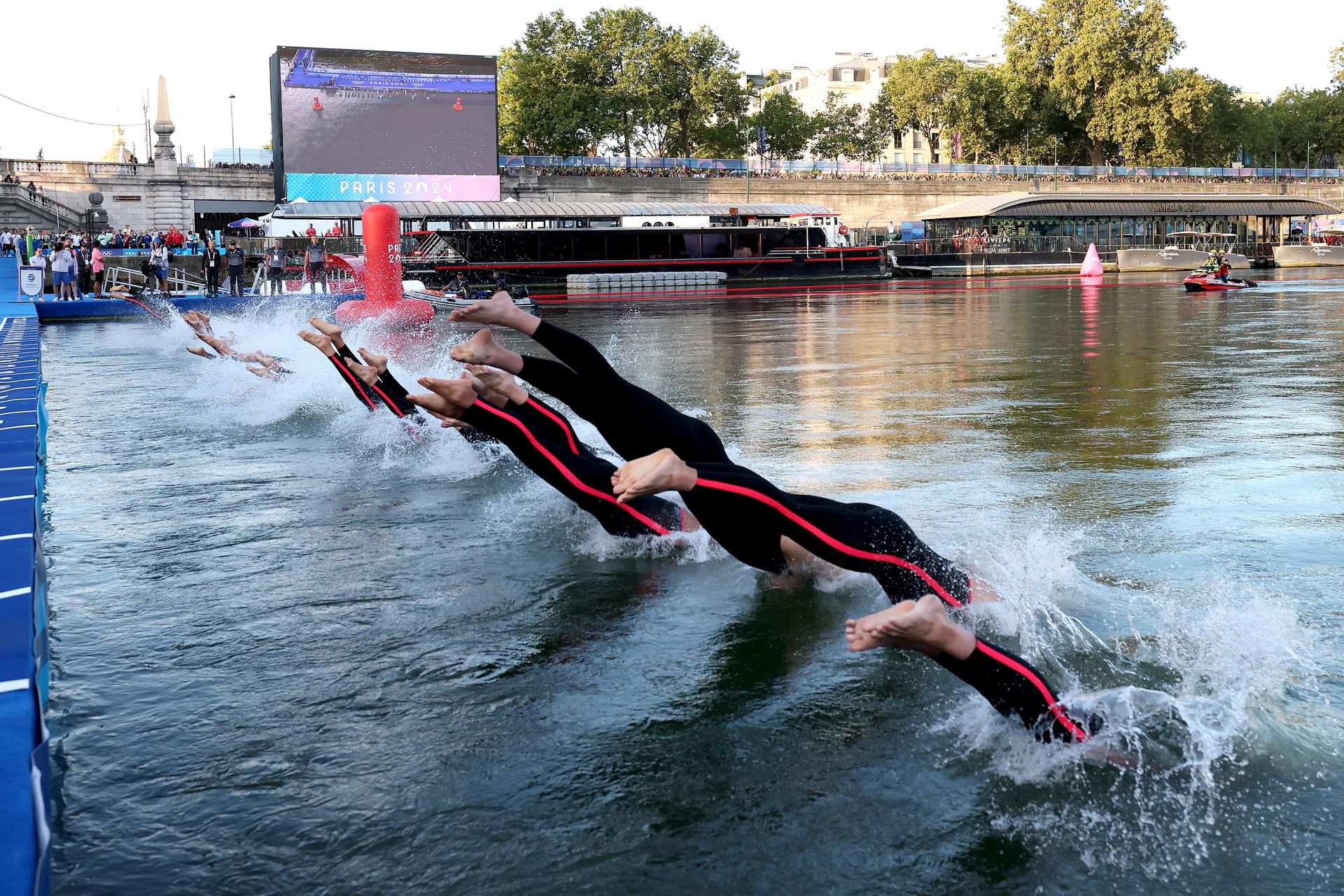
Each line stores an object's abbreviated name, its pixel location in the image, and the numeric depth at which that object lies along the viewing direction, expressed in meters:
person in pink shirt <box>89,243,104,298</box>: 29.72
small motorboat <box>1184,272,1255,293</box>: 32.91
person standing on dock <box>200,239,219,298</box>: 31.80
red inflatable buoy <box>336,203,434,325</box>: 23.48
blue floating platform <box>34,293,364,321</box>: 27.11
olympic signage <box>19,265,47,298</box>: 28.56
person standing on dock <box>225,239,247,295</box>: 31.61
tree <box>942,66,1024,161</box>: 75.94
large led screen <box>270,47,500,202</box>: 45.75
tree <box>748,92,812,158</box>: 78.31
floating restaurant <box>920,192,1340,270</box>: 51.28
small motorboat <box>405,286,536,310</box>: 27.78
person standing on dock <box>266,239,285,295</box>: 33.00
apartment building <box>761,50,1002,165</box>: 112.31
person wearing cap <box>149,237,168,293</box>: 32.17
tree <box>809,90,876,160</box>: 81.62
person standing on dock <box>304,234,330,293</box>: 32.50
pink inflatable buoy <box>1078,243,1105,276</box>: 44.25
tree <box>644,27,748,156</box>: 66.69
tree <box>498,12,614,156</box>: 64.44
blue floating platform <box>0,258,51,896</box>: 2.44
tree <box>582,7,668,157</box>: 66.00
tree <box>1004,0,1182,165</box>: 73.62
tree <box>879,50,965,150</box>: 76.25
